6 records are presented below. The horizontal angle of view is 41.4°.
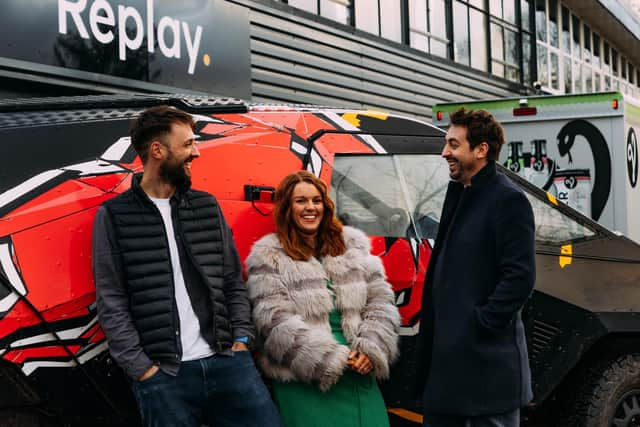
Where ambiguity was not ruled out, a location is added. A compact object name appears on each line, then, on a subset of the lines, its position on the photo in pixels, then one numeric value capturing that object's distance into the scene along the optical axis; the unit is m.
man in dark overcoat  2.96
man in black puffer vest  2.90
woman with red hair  3.30
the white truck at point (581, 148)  7.99
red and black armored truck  2.93
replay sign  7.02
